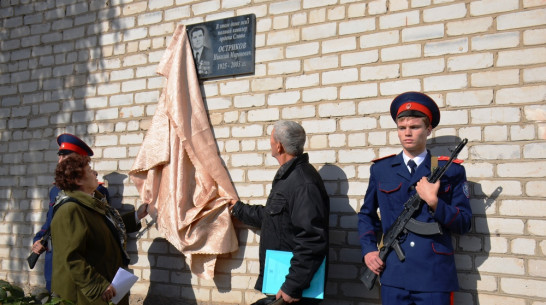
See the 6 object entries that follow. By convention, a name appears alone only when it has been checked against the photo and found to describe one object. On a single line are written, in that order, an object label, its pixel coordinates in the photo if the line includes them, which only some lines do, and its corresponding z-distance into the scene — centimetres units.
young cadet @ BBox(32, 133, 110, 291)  432
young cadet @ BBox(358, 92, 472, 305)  296
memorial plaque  432
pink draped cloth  413
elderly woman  312
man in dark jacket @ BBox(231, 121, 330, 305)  313
